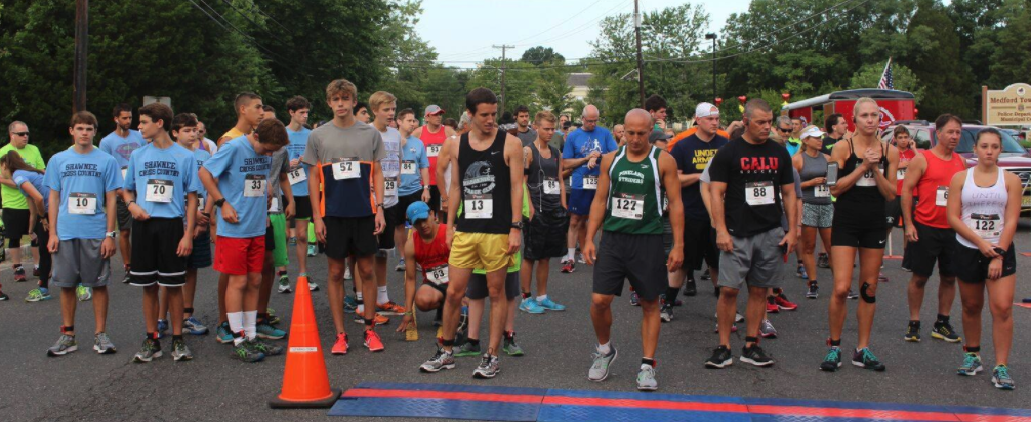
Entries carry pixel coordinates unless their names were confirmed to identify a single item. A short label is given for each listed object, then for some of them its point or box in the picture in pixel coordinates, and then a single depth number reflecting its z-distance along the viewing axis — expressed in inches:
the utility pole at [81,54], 601.6
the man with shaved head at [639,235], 231.8
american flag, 1346.0
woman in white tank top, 230.5
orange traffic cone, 214.2
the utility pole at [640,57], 1865.9
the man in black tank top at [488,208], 241.4
